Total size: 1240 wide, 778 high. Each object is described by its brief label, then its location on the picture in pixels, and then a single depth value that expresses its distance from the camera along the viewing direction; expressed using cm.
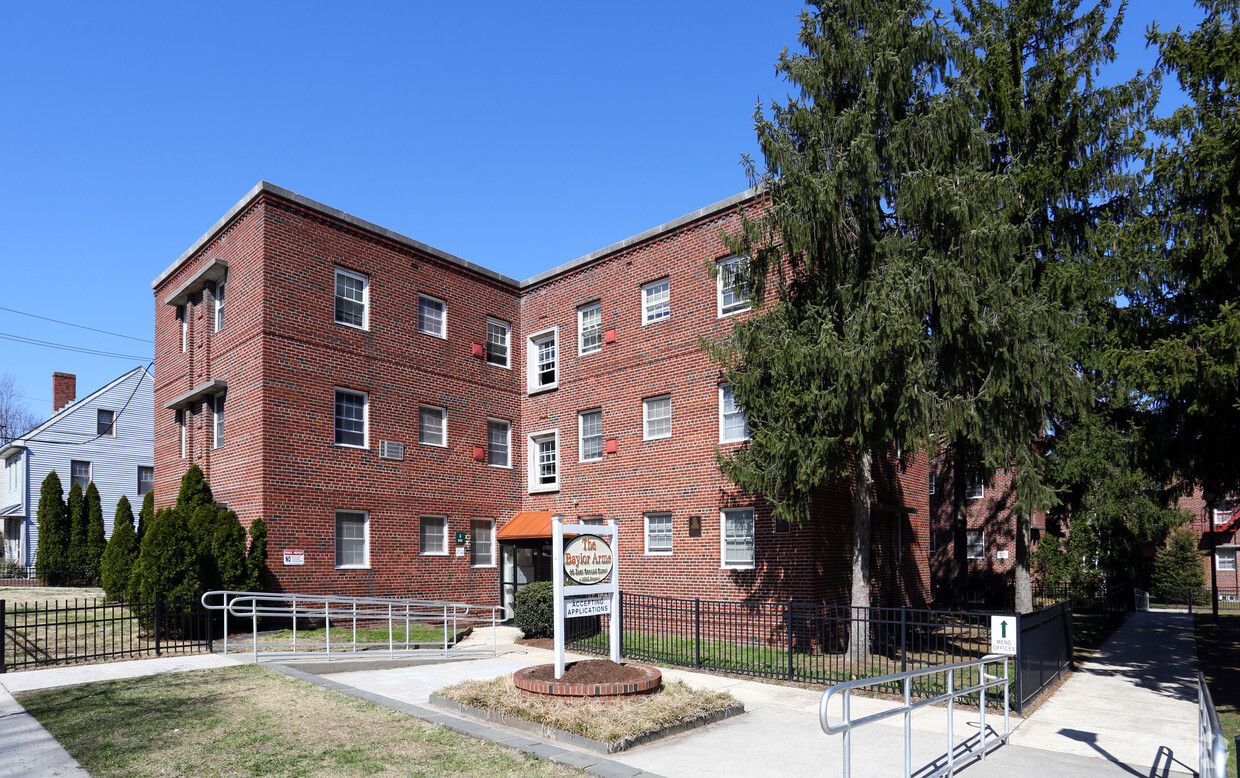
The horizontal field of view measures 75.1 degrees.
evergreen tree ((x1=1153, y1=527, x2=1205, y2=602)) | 3834
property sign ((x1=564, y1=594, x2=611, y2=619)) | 1078
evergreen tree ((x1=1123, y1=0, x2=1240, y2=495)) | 1040
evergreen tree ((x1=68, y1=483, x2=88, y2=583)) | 3250
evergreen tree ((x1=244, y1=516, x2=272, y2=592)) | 1681
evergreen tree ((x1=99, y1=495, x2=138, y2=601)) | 1792
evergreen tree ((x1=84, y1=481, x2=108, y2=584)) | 3197
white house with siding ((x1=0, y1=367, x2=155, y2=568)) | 3594
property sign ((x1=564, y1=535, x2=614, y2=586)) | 1085
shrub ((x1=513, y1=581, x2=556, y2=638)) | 1803
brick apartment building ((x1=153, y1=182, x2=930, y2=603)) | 1817
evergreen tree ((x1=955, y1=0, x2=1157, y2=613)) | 1535
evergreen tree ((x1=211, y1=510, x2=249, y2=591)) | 1645
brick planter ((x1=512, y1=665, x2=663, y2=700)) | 950
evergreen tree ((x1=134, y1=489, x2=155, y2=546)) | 2173
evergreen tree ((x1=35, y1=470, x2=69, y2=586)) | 3225
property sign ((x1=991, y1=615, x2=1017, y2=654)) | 975
